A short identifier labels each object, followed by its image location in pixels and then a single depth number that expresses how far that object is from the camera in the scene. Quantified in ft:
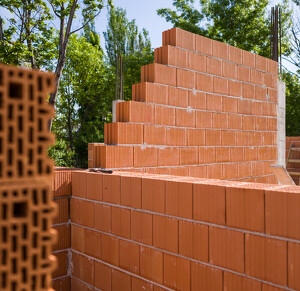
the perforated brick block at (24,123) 3.33
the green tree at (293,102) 73.05
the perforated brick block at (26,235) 3.35
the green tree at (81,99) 63.82
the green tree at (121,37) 90.48
